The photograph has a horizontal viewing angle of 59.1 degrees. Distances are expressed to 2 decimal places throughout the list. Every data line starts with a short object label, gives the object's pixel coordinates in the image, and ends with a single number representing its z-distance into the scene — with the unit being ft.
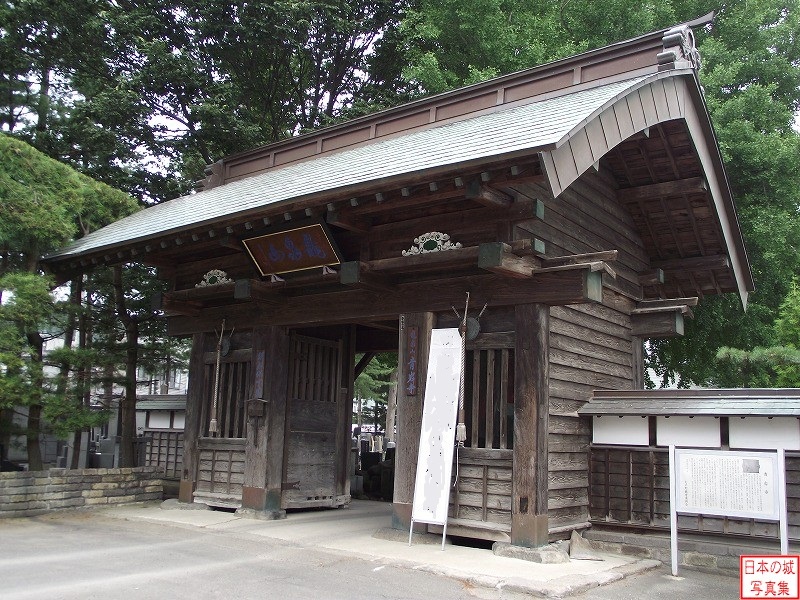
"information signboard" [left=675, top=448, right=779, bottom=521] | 23.99
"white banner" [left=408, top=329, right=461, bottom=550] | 27.53
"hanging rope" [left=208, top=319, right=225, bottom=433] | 36.45
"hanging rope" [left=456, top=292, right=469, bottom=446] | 27.86
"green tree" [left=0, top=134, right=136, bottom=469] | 34.71
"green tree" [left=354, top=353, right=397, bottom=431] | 70.81
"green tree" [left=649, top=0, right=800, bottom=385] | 48.85
